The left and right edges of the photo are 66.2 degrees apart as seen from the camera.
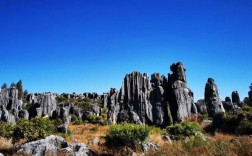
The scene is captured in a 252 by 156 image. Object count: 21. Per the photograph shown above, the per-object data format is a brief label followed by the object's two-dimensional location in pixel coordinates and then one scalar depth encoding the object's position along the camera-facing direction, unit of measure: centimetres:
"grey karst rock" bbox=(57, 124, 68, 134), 2118
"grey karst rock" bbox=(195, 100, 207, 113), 3943
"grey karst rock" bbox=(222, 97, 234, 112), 4180
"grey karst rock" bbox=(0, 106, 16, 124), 3283
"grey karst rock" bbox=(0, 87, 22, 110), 4306
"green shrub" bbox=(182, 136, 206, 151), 822
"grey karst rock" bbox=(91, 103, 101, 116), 4981
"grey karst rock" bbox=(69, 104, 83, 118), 4352
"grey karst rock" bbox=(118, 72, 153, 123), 3302
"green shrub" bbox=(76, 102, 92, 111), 5197
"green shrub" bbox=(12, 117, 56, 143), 1130
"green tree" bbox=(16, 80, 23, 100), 6966
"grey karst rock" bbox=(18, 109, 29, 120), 3995
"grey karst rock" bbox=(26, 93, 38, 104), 7584
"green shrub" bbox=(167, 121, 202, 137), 1640
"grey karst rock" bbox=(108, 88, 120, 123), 3321
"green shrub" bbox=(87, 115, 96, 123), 3829
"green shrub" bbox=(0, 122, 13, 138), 1318
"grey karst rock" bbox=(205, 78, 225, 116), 3690
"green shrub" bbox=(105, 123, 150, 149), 1006
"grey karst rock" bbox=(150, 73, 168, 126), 3218
